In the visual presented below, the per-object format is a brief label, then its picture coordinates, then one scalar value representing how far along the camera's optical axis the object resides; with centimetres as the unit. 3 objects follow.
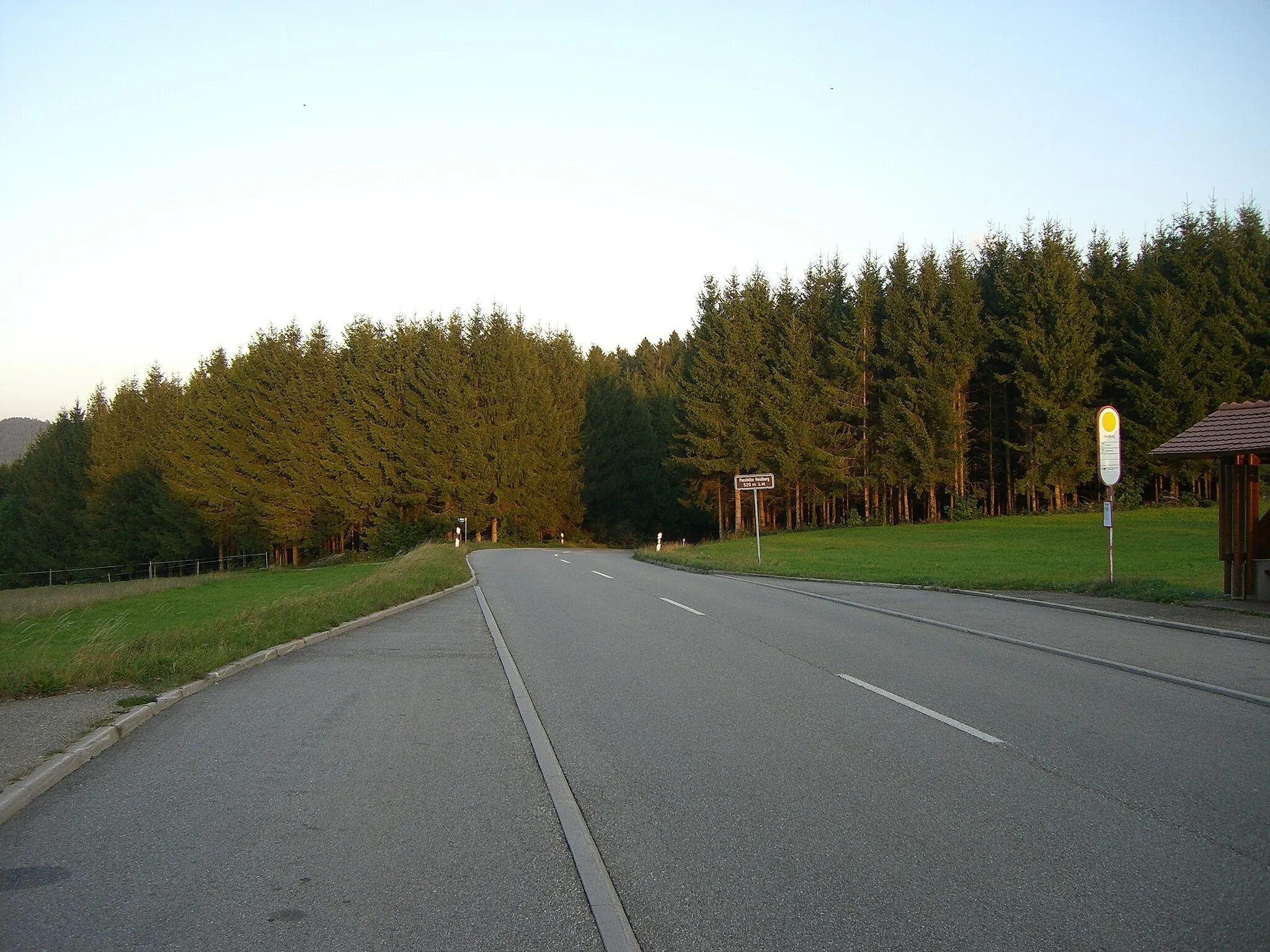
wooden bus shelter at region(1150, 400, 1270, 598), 1446
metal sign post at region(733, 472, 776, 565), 2970
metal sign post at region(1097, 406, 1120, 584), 1691
